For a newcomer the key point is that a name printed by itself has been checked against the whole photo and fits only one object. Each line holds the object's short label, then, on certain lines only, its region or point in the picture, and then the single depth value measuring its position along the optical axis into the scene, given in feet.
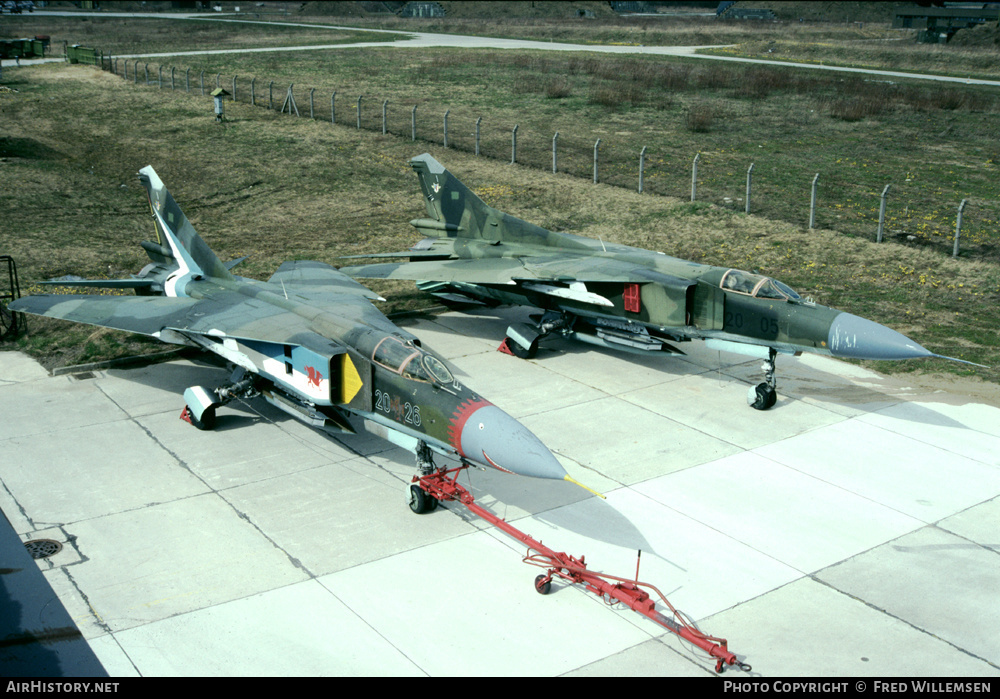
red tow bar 35.28
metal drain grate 41.69
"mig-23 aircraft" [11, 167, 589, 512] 43.34
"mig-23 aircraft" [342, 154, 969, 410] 57.47
